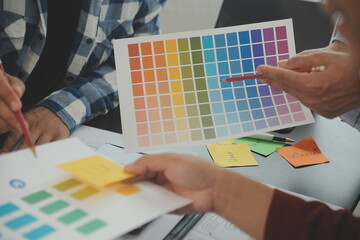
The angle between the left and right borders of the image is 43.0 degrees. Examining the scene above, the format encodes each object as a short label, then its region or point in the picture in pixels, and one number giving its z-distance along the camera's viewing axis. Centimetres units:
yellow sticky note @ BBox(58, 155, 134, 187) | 72
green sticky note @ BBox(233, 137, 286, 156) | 116
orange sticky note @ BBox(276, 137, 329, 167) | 112
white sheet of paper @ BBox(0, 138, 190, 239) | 66
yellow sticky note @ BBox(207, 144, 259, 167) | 110
